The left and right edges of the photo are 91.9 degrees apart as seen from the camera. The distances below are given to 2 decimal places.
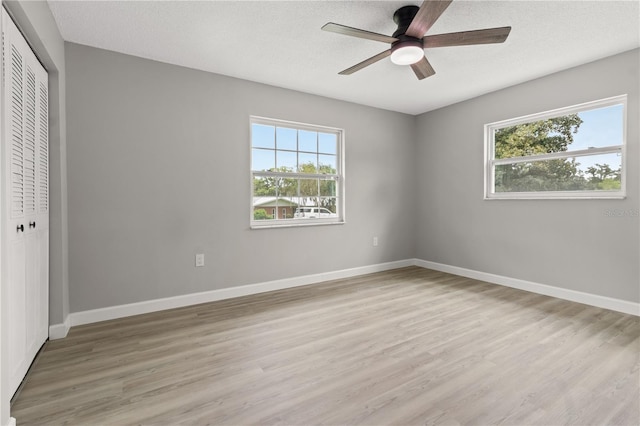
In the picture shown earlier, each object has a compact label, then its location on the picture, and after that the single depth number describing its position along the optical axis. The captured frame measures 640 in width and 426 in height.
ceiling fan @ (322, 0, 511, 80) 2.03
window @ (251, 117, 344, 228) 3.78
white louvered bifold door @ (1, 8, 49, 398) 1.68
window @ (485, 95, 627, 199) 3.12
